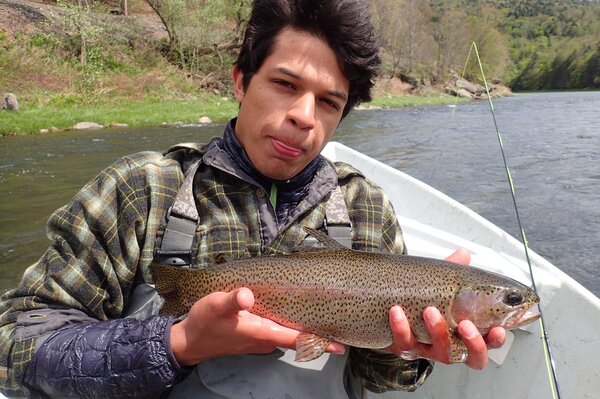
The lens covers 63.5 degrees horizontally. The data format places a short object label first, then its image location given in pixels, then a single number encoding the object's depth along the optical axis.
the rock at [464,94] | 43.62
